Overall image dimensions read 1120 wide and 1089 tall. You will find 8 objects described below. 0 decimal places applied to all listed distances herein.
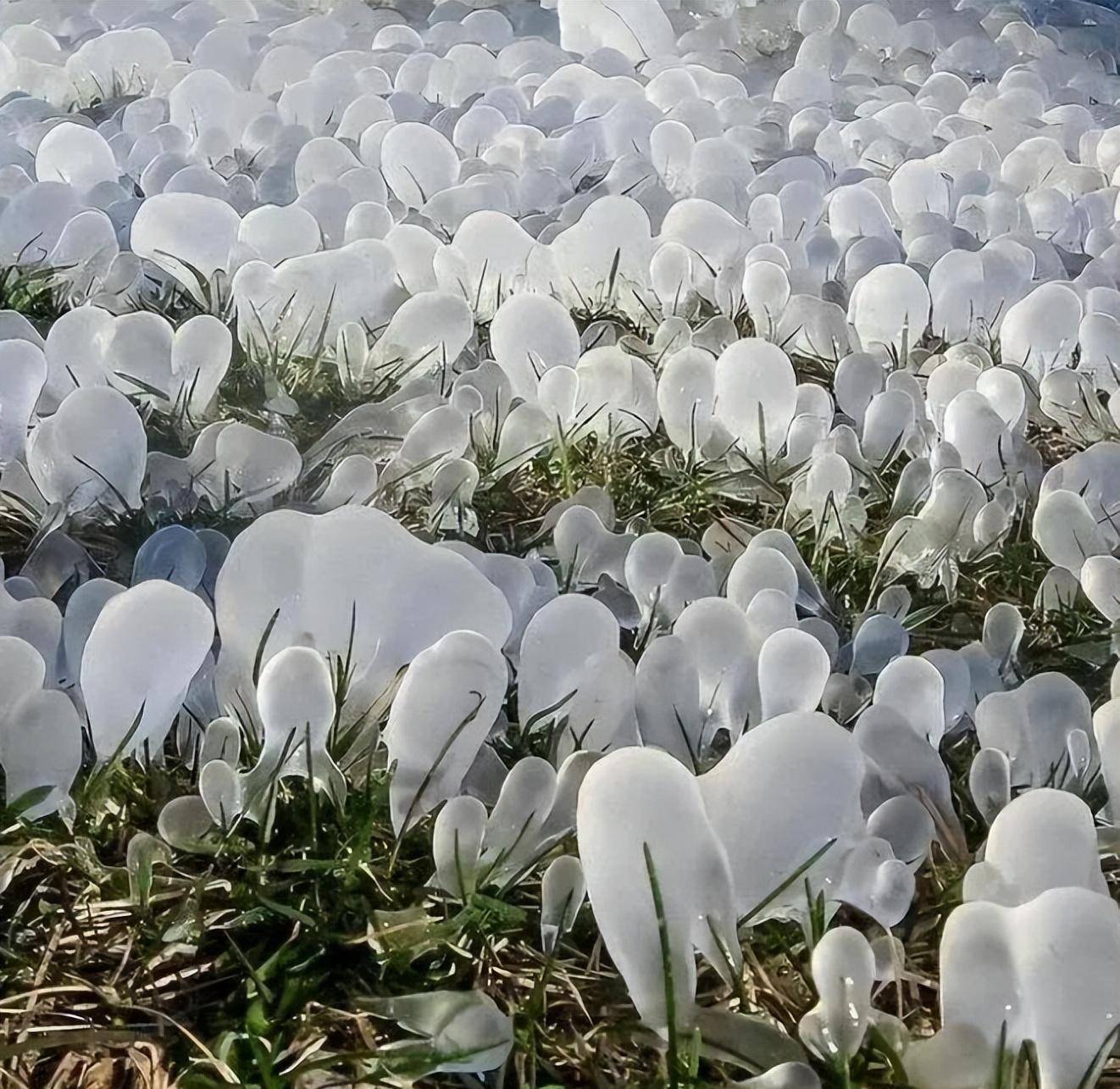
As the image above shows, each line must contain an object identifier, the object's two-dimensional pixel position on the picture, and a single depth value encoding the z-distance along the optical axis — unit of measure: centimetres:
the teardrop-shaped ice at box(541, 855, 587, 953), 52
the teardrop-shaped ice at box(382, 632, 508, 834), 54
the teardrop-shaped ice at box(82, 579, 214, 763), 53
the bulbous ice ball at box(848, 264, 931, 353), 106
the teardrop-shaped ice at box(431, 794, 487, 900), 53
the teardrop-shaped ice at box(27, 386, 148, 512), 72
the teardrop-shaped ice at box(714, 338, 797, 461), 88
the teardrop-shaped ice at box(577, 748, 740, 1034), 45
